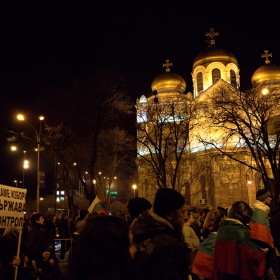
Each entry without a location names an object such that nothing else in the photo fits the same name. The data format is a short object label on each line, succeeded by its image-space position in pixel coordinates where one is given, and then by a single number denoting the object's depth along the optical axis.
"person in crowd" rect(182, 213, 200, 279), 8.59
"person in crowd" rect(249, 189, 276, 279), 6.09
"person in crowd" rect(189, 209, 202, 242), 11.52
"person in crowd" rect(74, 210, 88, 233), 10.37
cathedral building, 27.84
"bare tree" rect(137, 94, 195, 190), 27.23
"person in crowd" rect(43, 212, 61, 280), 8.05
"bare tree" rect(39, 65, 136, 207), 26.62
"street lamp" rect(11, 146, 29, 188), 24.39
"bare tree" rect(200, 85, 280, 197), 21.62
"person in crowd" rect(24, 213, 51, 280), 7.85
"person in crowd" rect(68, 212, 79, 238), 17.16
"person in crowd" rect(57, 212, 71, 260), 15.22
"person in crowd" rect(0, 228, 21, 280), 6.90
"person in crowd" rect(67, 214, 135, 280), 2.46
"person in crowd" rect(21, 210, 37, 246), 8.14
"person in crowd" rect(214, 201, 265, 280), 4.95
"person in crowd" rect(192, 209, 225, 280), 6.05
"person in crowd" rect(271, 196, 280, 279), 6.78
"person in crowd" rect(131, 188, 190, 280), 3.00
